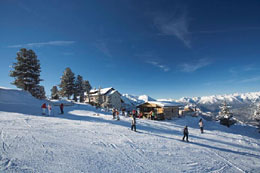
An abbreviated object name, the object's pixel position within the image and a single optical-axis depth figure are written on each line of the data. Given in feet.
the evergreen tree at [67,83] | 127.65
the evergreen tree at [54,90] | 168.39
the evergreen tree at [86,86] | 153.69
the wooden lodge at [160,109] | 78.54
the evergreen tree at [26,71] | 84.94
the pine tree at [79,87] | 140.13
